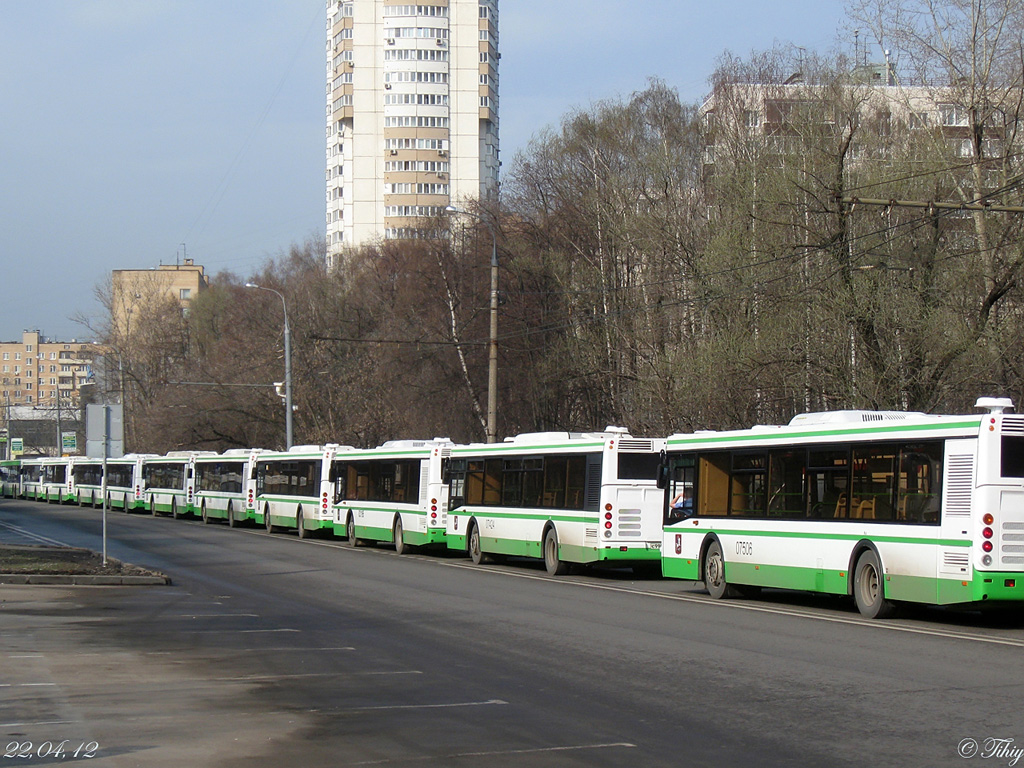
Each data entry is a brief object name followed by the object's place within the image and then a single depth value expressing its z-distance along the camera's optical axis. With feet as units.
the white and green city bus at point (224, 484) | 159.33
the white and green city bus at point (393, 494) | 104.27
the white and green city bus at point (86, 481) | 225.76
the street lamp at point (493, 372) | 118.21
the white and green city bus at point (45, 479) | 253.24
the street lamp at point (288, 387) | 173.03
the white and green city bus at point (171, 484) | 183.11
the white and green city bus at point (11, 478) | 301.84
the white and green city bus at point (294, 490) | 130.52
